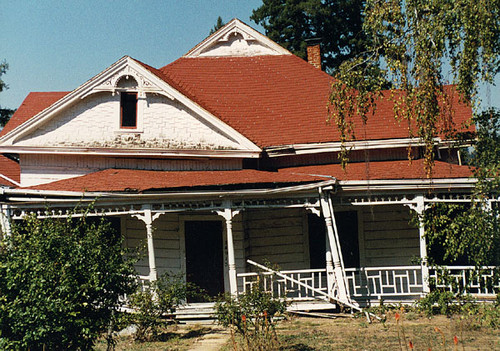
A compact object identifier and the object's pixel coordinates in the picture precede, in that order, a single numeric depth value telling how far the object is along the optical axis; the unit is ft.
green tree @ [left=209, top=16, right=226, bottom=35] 157.83
